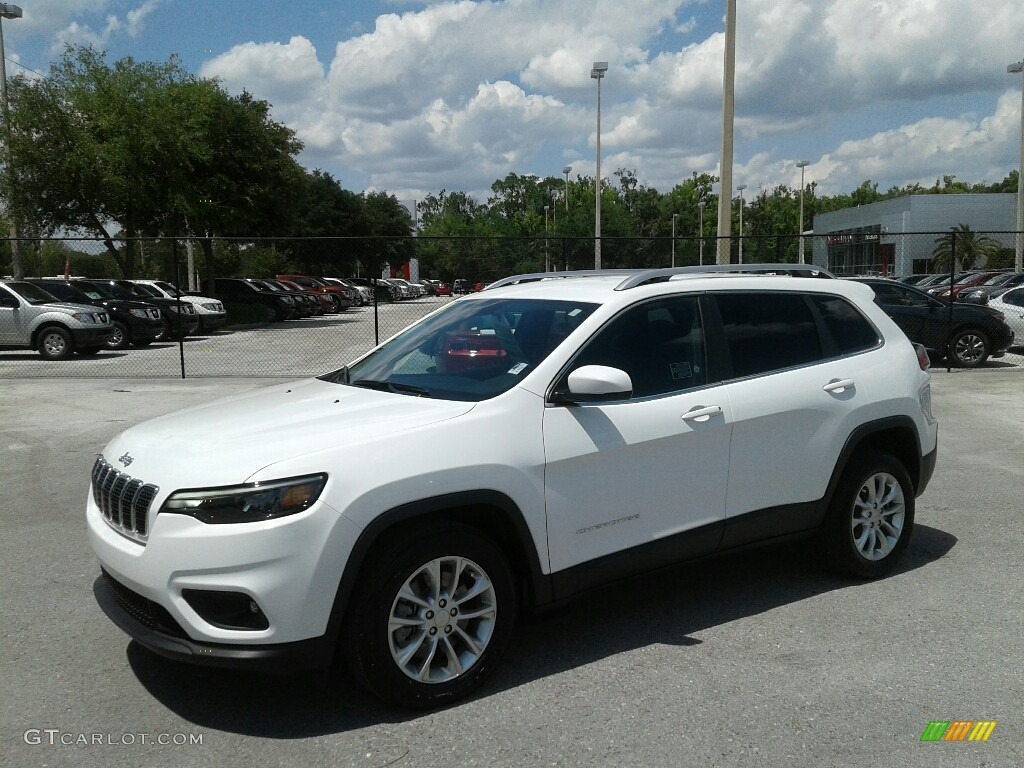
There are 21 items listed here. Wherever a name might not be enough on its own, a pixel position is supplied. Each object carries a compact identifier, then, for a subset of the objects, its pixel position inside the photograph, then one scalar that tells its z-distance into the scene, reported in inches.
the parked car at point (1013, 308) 689.6
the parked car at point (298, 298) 1266.0
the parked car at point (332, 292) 1487.2
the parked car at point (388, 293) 1047.9
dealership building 2004.2
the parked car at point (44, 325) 741.3
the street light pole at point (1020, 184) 1300.2
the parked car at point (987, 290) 850.3
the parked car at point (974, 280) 1127.6
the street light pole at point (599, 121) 1477.6
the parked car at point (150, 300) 919.0
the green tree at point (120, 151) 1074.7
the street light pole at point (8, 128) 999.0
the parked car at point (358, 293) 1620.3
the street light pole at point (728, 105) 576.7
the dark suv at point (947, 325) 634.8
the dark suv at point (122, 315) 840.9
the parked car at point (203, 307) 998.6
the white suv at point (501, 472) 136.1
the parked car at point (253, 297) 1225.4
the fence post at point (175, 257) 620.3
